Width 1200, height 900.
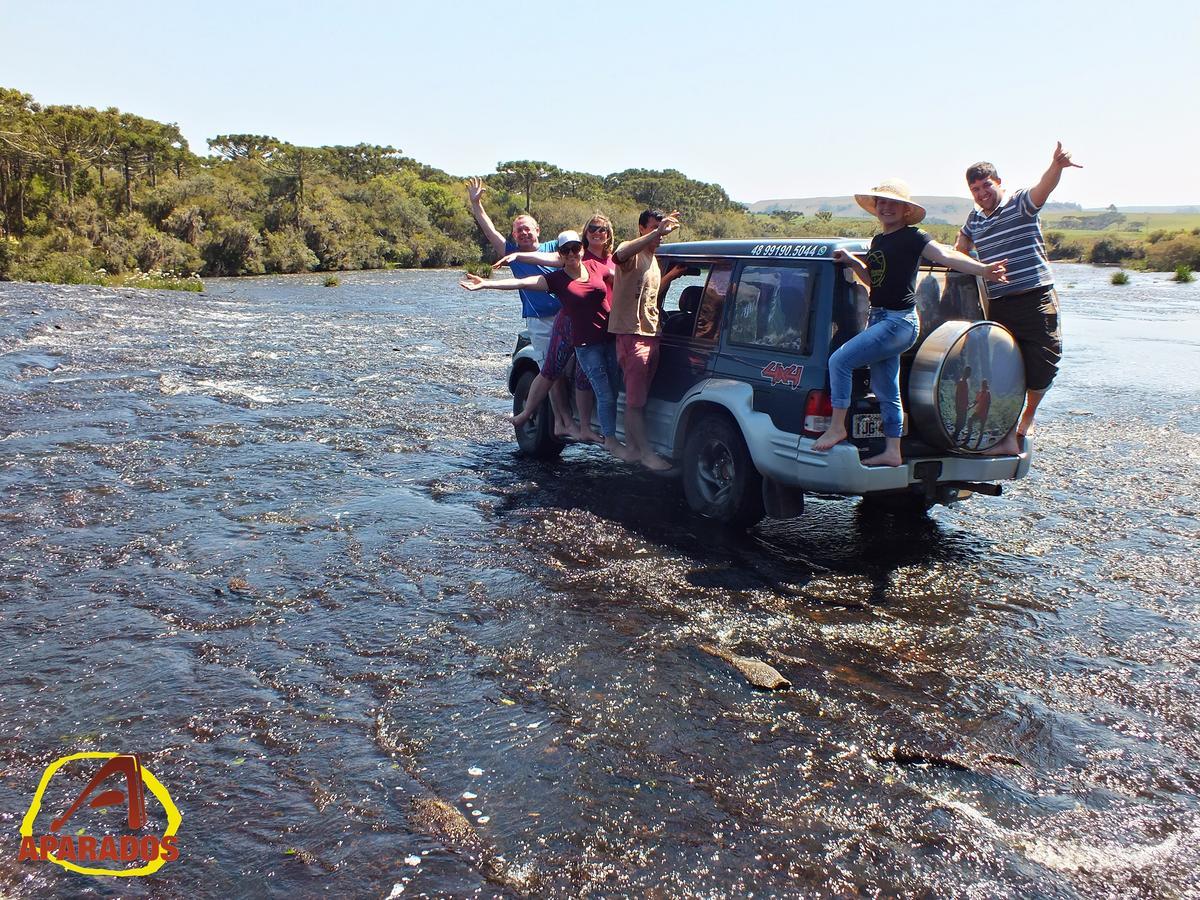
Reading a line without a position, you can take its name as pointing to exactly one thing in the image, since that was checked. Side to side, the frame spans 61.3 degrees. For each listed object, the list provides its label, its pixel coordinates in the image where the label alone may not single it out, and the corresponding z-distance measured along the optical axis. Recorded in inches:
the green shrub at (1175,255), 2283.5
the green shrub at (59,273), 1549.0
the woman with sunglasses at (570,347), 337.7
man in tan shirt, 314.2
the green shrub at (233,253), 2193.7
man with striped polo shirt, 286.0
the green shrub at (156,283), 1446.9
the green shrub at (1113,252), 2719.0
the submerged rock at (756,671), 195.6
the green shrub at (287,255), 2288.4
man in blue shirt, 358.9
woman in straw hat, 253.3
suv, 260.8
